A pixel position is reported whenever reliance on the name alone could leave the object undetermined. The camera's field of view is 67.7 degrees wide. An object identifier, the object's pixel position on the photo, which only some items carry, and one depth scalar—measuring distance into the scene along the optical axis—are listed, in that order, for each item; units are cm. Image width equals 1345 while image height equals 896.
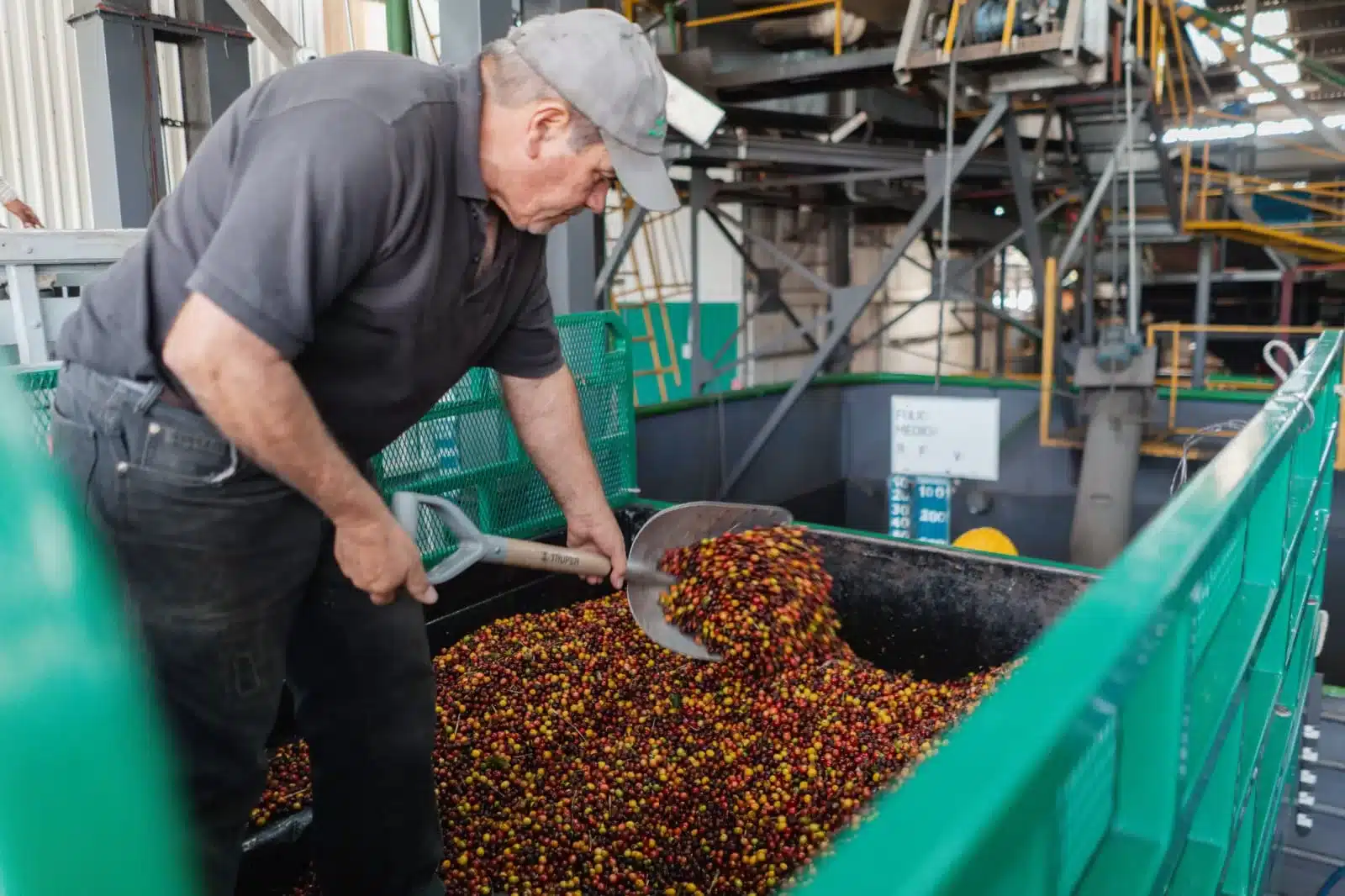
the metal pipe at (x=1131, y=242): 468
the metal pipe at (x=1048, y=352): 636
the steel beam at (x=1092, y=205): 597
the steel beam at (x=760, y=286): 853
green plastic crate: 339
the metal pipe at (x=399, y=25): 432
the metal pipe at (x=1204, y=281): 859
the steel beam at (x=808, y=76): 588
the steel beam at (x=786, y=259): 707
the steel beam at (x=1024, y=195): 595
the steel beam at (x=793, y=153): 623
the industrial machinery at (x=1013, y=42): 503
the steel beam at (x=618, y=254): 639
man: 153
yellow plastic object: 456
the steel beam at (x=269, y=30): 503
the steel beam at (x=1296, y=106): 751
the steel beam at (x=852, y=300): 554
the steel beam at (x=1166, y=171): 650
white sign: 436
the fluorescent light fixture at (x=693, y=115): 539
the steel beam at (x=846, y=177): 668
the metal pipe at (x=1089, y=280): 742
